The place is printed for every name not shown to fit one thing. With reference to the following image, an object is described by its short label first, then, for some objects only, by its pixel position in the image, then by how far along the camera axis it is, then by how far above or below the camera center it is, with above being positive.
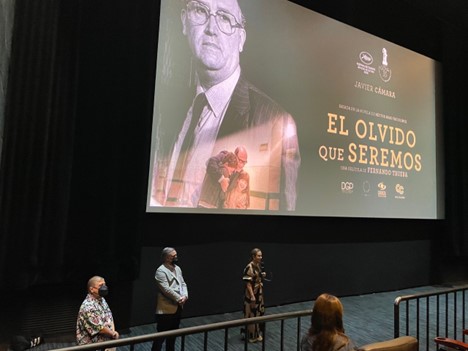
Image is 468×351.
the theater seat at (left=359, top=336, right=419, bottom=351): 1.87 -0.62
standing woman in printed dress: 4.08 -0.81
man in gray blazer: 3.37 -0.73
